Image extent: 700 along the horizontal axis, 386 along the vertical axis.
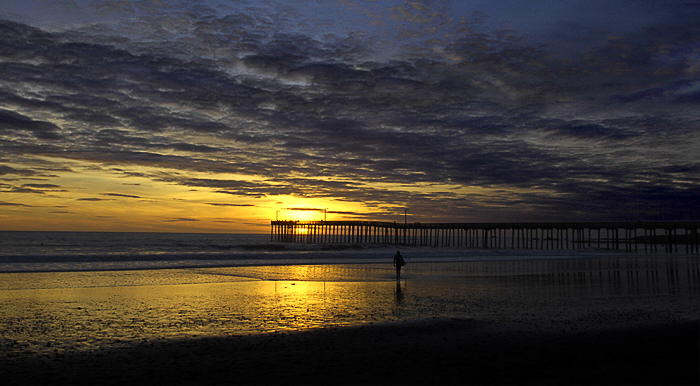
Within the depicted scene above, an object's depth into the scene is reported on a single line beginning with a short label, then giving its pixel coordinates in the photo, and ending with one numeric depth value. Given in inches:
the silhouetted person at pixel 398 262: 867.4
